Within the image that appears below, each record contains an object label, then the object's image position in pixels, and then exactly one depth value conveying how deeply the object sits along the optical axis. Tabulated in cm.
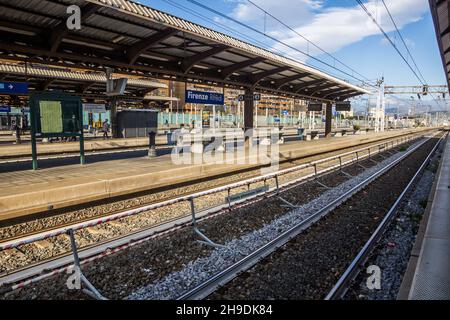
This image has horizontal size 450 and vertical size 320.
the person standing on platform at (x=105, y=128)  2738
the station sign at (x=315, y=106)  3051
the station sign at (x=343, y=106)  3228
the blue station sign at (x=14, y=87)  1368
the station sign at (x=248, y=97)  1922
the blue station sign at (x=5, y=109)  3643
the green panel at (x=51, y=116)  1058
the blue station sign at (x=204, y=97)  1534
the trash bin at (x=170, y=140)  2399
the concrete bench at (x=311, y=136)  3047
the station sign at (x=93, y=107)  3098
